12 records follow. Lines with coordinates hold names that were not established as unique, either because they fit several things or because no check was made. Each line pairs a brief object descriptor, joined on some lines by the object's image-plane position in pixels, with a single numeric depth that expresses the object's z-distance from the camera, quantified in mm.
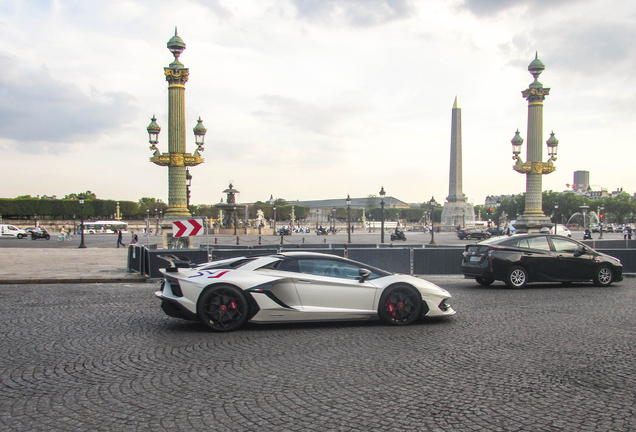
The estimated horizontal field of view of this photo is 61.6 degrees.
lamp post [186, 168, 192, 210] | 36469
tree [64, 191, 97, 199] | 158925
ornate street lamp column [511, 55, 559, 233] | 37719
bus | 78312
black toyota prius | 13383
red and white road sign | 15891
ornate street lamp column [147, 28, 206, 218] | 29859
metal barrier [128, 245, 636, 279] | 16422
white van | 58344
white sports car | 7699
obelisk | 71812
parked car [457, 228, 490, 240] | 54625
